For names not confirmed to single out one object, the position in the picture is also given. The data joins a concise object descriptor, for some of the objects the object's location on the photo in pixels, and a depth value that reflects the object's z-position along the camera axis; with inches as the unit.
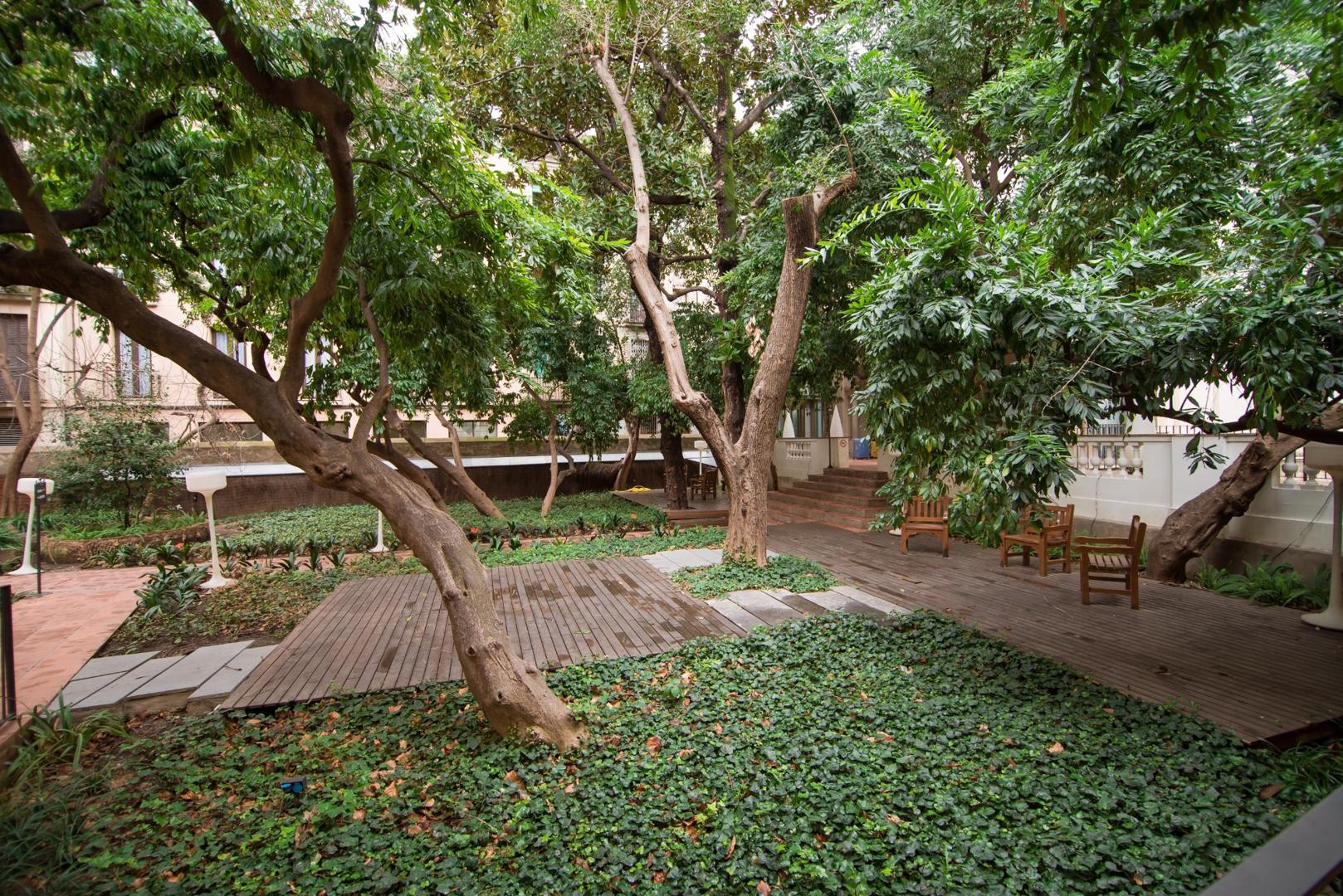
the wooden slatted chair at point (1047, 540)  295.4
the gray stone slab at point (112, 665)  211.3
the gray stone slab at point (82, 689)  189.8
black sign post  317.1
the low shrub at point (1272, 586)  250.4
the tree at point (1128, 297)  142.6
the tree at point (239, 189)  154.6
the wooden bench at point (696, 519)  505.4
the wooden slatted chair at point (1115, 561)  254.2
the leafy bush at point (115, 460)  470.3
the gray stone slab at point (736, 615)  247.5
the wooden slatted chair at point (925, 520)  365.1
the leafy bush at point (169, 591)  273.7
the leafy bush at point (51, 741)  144.1
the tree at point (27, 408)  490.9
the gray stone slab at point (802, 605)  261.1
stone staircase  480.1
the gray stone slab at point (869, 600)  264.7
